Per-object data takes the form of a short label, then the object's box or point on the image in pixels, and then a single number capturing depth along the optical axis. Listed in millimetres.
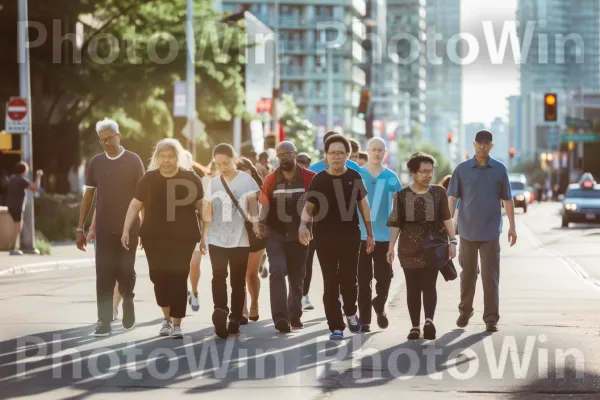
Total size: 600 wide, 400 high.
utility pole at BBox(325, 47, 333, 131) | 77531
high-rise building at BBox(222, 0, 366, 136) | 153125
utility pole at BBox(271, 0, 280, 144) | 52434
